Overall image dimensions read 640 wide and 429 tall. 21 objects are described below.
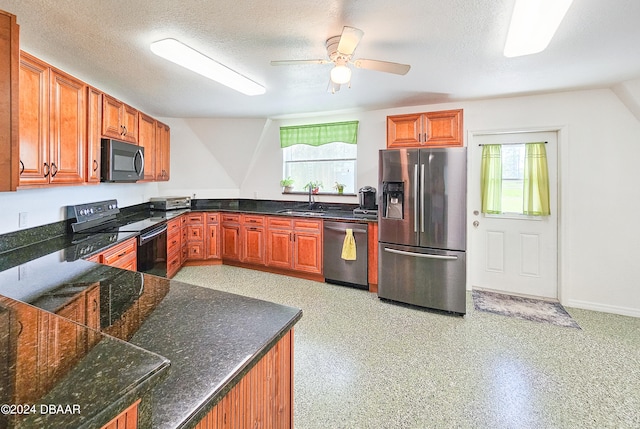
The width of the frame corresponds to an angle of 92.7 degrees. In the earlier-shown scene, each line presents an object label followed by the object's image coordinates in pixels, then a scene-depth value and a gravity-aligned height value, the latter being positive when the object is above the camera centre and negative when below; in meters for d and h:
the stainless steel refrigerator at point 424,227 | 3.13 -0.13
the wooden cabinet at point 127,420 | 0.55 -0.38
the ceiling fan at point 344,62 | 1.96 +1.08
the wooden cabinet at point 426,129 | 3.44 +0.99
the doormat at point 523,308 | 3.09 -1.03
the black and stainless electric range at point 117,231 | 2.71 -0.17
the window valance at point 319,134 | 4.45 +1.23
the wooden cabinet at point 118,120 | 3.06 +1.02
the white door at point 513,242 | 3.57 -0.33
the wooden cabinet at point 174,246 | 4.01 -0.44
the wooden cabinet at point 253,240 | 4.56 -0.38
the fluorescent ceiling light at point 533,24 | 1.69 +1.18
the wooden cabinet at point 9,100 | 1.43 +0.54
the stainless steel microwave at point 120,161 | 3.01 +0.57
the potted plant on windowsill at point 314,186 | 4.76 +0.44
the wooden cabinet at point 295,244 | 4.16 -0.42
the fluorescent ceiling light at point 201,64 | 2.24 +1.25
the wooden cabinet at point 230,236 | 4.76 -0.34
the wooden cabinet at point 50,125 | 2.07 +0.68
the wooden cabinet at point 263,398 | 0.84 -0.57
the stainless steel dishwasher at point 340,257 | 3.84 -0.55
